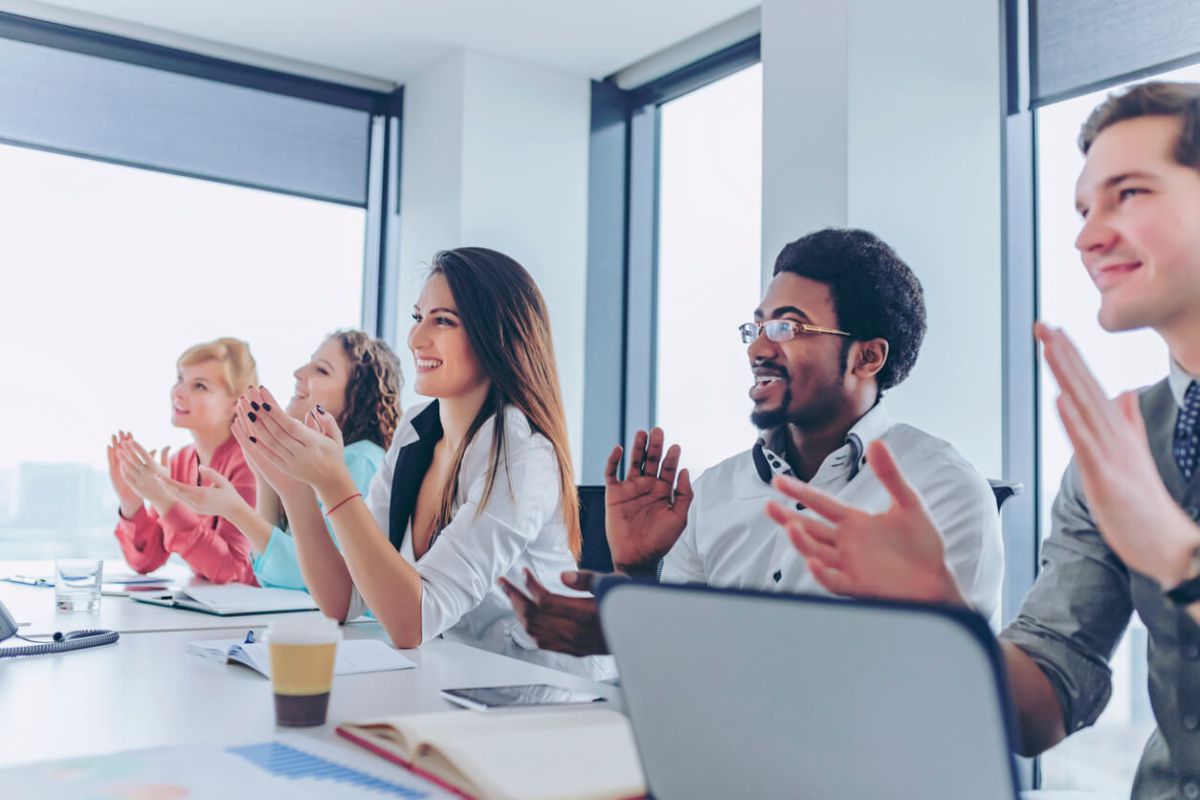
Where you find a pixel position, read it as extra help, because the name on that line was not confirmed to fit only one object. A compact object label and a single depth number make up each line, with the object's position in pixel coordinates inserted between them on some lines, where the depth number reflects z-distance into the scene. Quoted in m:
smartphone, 1.25
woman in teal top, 2.93
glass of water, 2.02
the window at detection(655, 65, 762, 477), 3.77
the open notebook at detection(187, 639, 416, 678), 1.47
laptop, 0.59
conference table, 1.13
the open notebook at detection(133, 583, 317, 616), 2.09
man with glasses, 1.78
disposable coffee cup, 1.14
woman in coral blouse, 2.77
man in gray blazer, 1.15
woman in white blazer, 1.81
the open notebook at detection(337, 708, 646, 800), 0.94
